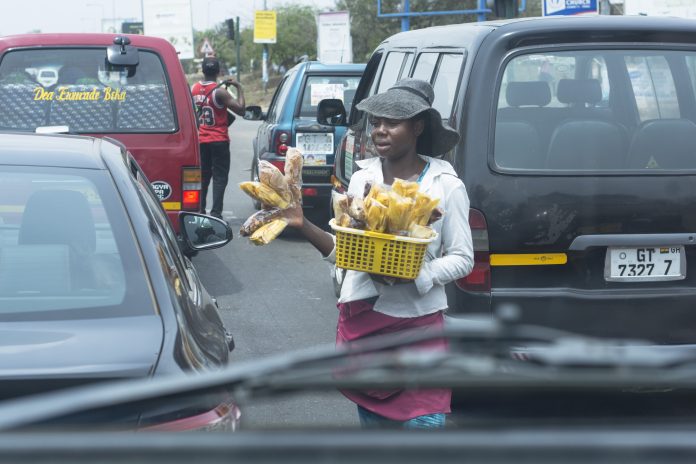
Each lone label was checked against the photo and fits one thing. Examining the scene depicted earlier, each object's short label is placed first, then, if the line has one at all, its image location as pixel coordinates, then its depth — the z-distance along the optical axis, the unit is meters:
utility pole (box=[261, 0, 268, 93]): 61.28
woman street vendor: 3.93
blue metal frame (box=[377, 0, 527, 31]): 26.91
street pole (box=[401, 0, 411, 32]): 32.26
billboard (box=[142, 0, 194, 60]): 55.75
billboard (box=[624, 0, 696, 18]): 25.09
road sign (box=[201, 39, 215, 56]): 43.44
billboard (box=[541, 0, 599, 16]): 19.73
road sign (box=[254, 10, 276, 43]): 59.75
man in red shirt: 12.77
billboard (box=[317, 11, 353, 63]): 36.25
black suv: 5.05
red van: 8.64
